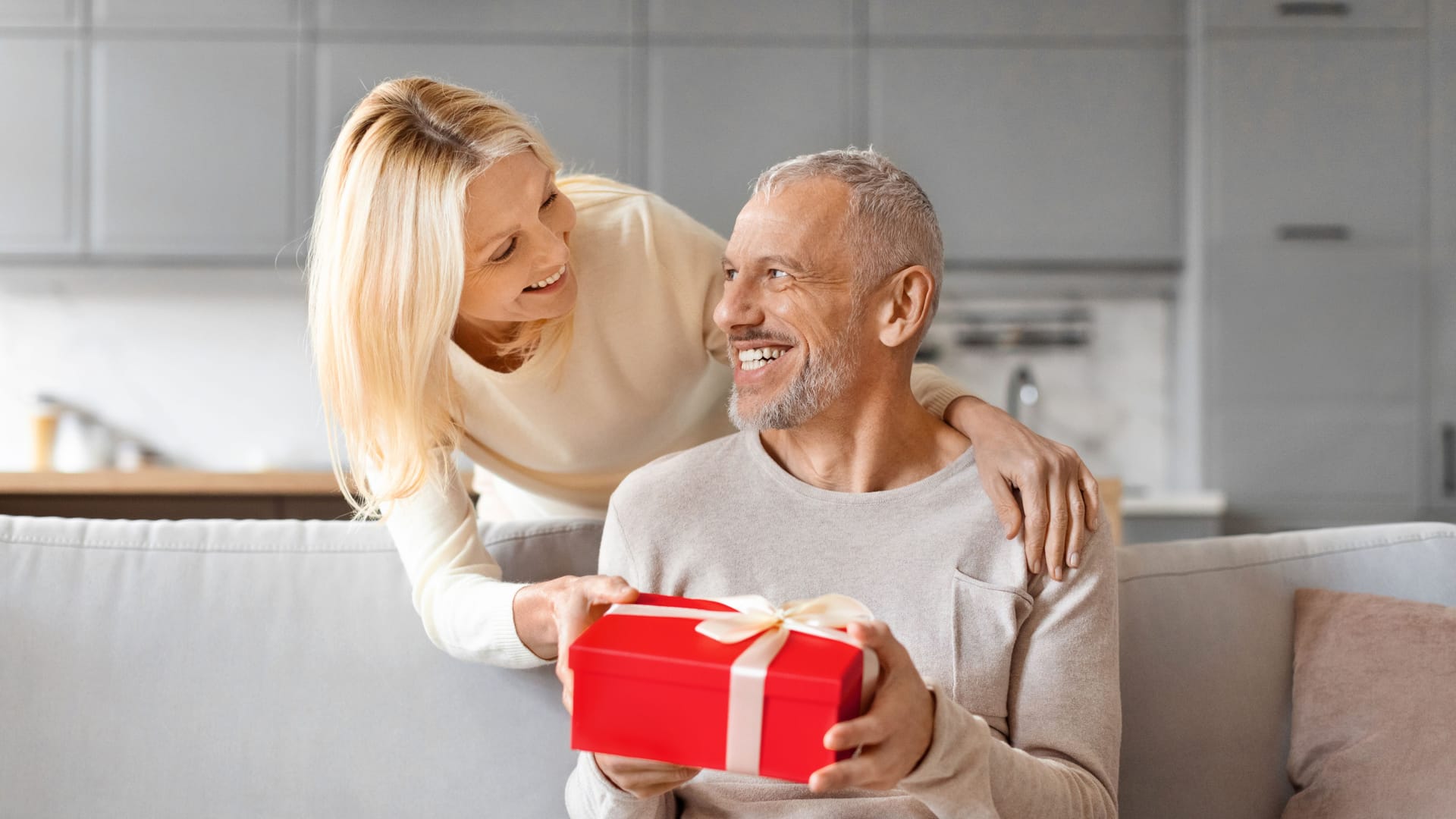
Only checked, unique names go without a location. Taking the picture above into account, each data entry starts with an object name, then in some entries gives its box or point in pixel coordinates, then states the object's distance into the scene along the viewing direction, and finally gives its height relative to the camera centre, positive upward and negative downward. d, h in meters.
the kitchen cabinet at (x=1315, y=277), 3.66 +0.45
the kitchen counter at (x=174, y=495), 3.33 -0.25
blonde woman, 1.27 +0.10
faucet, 4.07 +0.07
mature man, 1.19 -0.11
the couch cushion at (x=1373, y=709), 1.26 -0.34
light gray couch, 1.38 -0.35
